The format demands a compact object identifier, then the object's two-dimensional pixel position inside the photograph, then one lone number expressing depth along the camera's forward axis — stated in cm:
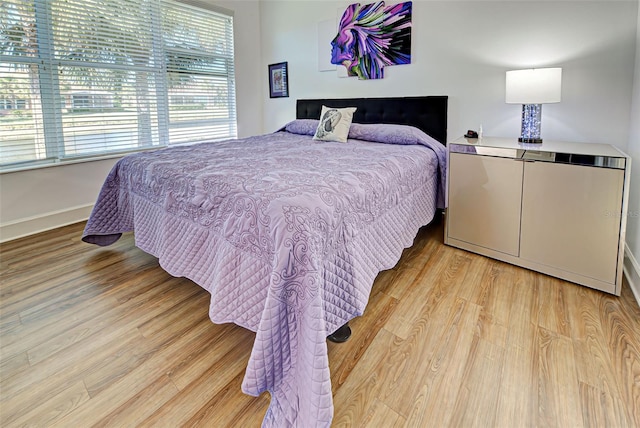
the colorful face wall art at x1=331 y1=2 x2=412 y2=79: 310
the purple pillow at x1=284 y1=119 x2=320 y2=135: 341
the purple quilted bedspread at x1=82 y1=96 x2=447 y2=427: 116
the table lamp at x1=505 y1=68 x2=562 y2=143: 214
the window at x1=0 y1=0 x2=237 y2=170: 276
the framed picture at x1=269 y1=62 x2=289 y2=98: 425
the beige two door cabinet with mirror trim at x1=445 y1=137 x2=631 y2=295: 183
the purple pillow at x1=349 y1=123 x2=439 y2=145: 271
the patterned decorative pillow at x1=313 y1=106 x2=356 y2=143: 297
